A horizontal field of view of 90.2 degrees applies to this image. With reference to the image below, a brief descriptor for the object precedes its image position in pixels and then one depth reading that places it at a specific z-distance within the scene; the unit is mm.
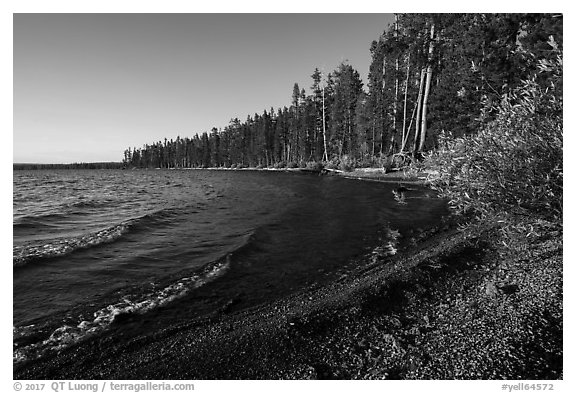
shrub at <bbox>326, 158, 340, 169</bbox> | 43881
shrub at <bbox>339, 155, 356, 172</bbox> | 38188
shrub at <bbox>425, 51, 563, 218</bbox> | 4508
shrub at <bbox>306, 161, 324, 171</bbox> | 48250
